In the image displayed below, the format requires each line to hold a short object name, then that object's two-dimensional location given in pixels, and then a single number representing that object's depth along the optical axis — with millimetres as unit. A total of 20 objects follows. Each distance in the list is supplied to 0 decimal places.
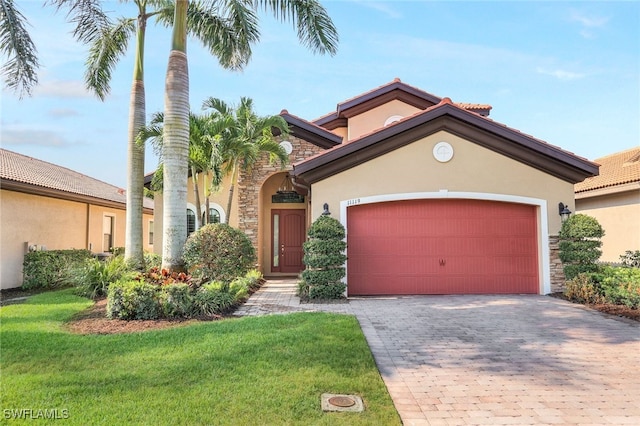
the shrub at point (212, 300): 8242
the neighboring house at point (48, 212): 12383
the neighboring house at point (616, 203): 14219
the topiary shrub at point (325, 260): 10180
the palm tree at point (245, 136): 12766
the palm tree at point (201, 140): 11741
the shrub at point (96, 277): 10727
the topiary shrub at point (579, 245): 10180
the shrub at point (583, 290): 9375
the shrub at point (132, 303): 7902
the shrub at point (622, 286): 8628
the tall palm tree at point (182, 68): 9641
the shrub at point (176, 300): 7996
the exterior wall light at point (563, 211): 10930
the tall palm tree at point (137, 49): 11500
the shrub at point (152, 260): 12809
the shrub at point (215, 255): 9469
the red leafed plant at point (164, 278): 8703
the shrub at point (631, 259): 12758
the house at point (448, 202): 10836
